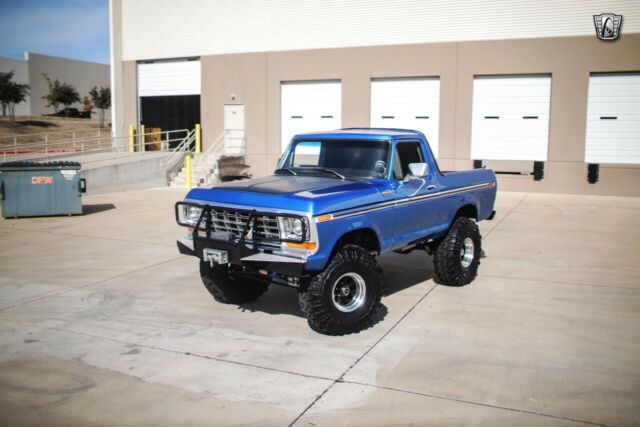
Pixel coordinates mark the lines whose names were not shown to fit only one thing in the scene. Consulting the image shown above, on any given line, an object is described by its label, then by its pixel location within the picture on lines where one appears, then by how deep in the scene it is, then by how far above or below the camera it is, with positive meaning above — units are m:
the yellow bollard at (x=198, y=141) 26.25 +0.00
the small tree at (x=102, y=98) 61.25 +4.11
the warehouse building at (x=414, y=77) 20.55 +2.49
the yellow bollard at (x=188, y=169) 21.90 -0.99
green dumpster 14.15 -1.15
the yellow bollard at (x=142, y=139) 28.00 +0.04
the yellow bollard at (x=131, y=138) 28.09 +0.08
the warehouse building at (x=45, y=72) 63.41 +7.21
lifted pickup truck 6.00 -0.86
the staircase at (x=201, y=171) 23.44 -1.16
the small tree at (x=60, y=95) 61.09 +4.41
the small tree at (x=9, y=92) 52.28 +3.97
